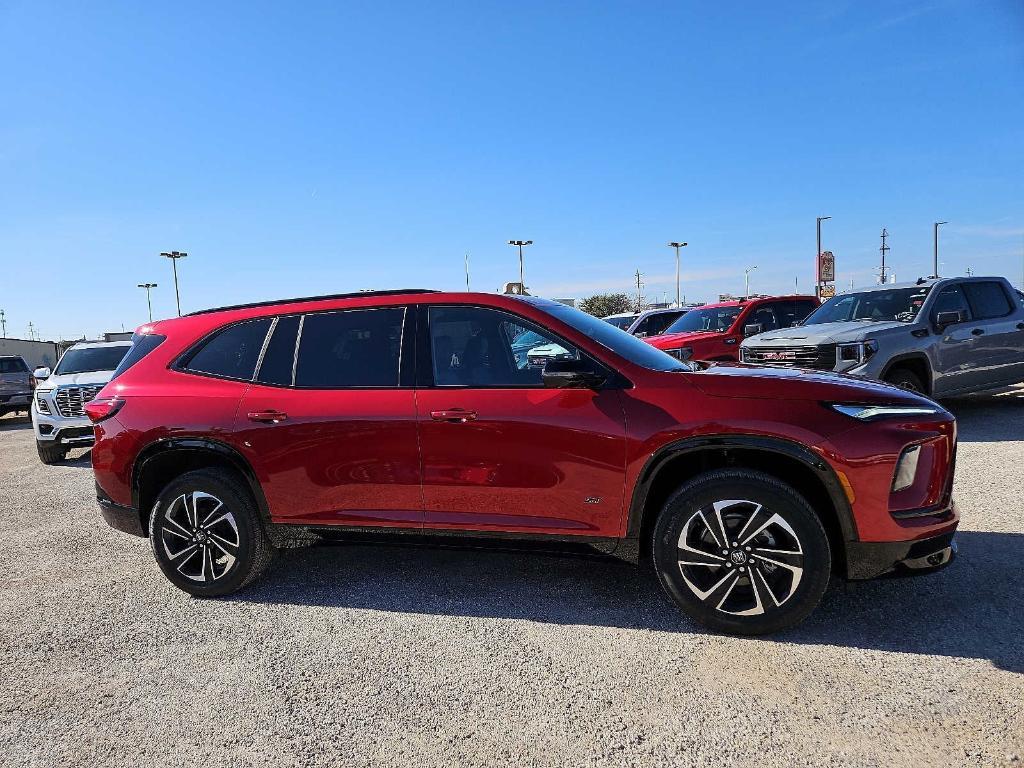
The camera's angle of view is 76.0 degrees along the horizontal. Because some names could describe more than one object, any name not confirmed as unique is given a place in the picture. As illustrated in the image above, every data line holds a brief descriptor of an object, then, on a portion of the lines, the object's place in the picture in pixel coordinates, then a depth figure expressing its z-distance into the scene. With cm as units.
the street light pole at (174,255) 5484
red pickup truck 1095
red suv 297
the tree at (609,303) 7725
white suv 911
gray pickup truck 759
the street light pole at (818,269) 4467
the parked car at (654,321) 1369
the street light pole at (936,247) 6744
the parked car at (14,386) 1605
